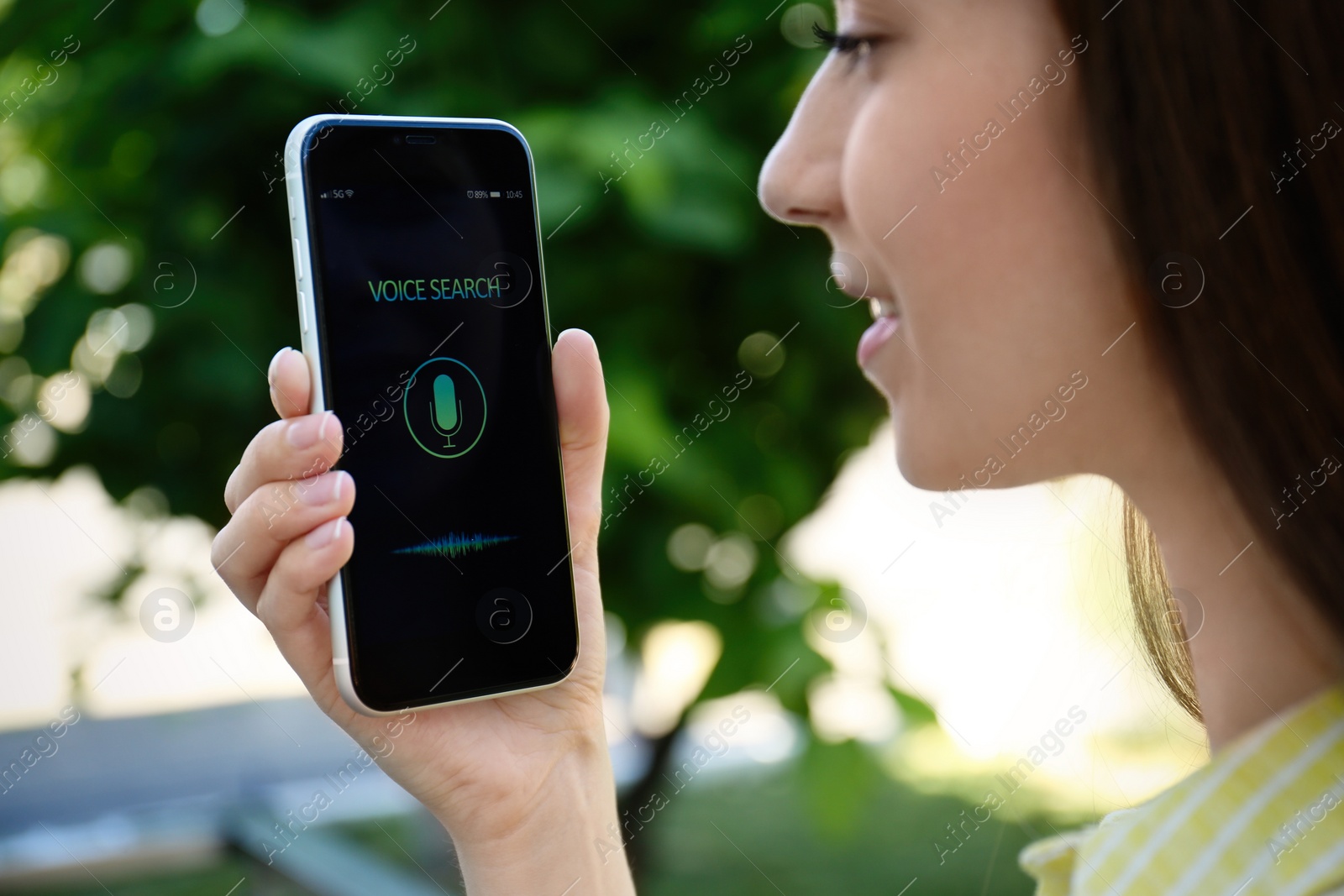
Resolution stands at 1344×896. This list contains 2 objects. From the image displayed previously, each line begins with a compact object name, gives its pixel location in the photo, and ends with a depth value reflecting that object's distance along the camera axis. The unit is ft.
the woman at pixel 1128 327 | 2.68
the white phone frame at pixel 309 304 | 2.95
